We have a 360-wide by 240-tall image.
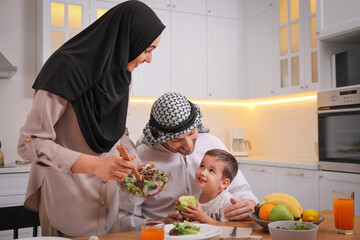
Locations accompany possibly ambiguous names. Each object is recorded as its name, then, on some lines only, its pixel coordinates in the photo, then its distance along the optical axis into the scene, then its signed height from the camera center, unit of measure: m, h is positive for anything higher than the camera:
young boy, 1.92 -0.25
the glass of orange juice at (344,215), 1.35 -0.30
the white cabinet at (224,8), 4.59 +1.49
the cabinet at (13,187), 3.19 -0.45
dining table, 1.33 -0.37
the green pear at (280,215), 1.37 -0.30
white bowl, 1.16 -0.32
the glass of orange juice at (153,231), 1.21 -0.31
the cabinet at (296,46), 3.74 +0.85
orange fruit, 1.42 -0.30
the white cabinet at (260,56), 4.30 +0.87
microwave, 3.11 +0.52
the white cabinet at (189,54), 4.36 +0.89
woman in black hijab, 1.41 +0.09
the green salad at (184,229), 1.31 -0.34
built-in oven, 3.01 +0.00
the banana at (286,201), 1.43 -0.27
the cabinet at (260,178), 3.84 -0.49
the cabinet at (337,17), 3.12 +0.95
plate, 1.27 -0.35
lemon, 1.40 -0.32
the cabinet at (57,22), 3.69 +1.10
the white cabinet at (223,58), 4.58 +0.88
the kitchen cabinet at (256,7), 4.32 +1.45
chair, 1.67 -0.38
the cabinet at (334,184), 2.94 -0.44
